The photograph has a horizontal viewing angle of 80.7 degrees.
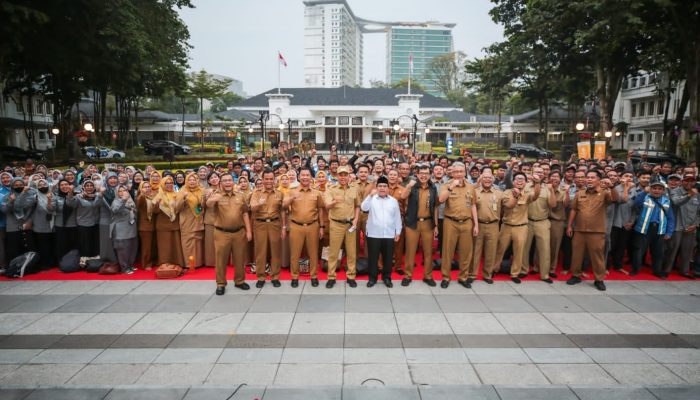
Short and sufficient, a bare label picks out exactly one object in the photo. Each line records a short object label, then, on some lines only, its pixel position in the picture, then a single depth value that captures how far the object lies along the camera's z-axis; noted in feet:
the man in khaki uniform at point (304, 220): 23.07
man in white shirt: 23.17
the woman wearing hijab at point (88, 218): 25.88
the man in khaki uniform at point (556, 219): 24.98
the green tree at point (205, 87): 132.45
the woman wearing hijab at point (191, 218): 26.17
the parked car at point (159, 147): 121.50
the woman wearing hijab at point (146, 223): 25.37
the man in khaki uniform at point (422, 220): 23.72
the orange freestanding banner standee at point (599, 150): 47.60
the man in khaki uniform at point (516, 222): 23.52
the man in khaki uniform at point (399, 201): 23.79
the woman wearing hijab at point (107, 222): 26.18
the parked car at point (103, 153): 110.79
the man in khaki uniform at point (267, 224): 22.86
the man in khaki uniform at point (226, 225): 22.00
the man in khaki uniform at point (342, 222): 23.57
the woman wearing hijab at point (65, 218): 25.72
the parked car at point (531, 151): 112.55
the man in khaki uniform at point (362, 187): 24.90
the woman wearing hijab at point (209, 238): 27.12
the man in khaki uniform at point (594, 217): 23.08
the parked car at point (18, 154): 95.35
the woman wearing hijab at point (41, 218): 25.32
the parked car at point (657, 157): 66.85
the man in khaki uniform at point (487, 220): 23.85
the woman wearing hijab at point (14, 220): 24.98
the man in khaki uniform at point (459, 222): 23.02
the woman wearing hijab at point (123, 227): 25.12
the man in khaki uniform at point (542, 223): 24.35
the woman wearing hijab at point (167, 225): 25.43
